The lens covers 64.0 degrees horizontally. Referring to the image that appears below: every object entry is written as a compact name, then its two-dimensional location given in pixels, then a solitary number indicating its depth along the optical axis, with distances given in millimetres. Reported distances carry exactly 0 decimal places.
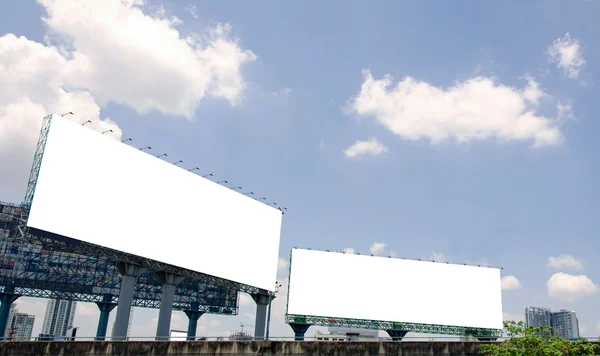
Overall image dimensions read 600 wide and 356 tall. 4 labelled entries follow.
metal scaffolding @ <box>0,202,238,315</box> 66500
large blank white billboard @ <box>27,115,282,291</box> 38344
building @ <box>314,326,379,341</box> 77231
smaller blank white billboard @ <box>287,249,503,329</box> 72062
